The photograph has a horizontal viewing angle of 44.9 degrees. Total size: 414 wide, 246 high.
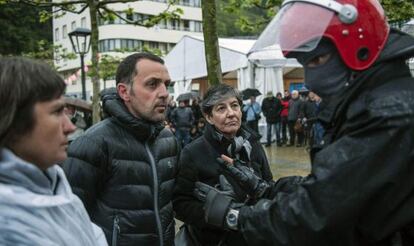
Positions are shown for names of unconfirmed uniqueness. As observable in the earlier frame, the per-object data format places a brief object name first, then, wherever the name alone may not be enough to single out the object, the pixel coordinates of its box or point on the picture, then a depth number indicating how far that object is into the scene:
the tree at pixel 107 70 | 24.02
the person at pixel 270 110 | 15.49
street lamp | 12.23
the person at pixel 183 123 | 13.98
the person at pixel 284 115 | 15.89
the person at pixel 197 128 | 13.52
